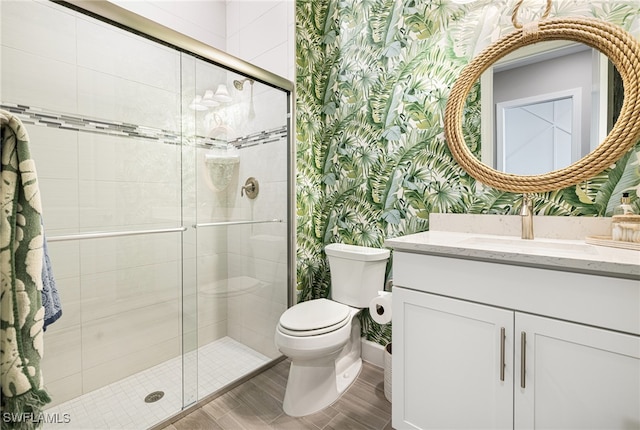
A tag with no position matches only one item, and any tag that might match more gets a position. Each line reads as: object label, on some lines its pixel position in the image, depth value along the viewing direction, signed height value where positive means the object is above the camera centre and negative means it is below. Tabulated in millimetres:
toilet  1442 -609
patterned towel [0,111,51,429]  691 -178
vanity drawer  834 -258
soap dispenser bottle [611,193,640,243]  1072 -55
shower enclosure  1260 +34
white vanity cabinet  844 -453
